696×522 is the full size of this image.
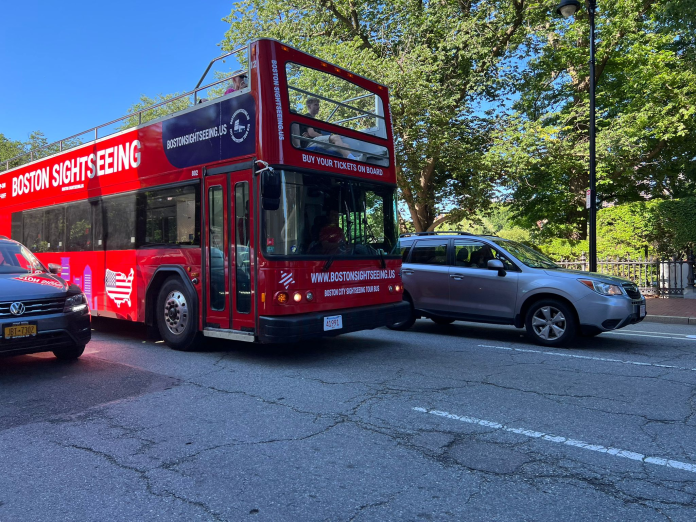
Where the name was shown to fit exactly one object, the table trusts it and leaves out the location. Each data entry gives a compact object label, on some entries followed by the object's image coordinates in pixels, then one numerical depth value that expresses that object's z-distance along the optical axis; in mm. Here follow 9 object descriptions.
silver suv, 7969
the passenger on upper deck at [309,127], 6844
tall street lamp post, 14062
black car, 5914
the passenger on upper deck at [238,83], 6875
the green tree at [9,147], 42750
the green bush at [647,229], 16812
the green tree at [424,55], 20328
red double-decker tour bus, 6574
